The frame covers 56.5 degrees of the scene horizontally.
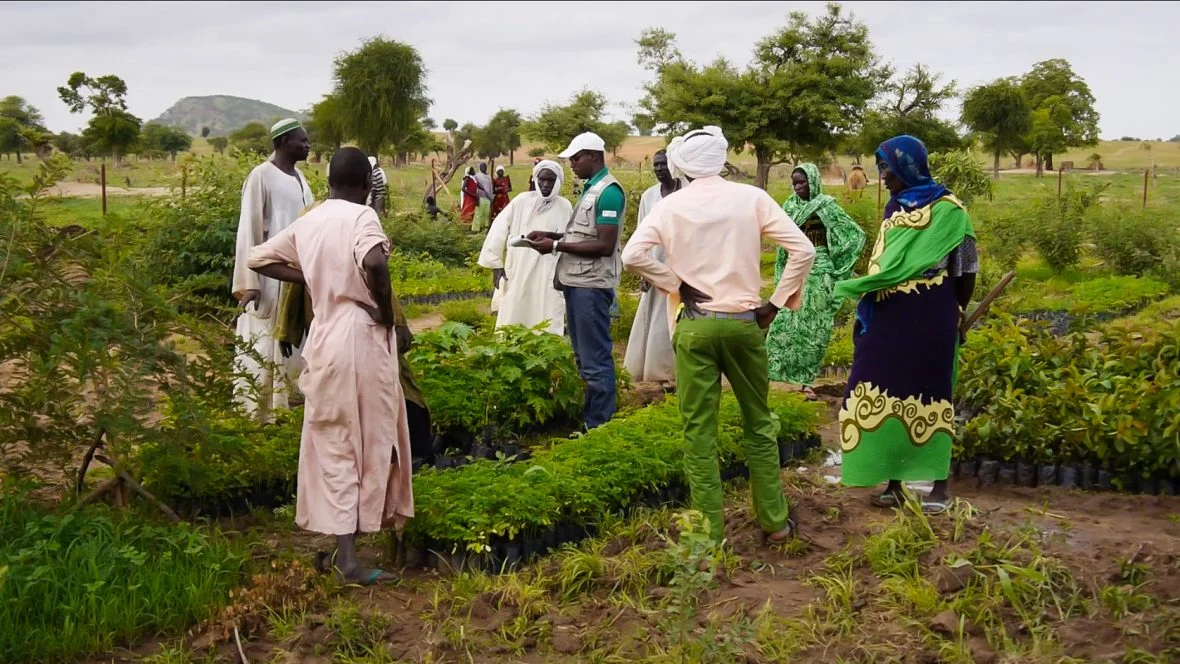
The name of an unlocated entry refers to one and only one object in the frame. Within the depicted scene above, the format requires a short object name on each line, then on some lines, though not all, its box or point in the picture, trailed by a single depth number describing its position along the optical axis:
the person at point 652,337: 8.83
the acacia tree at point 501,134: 62.53
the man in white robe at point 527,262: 8.70
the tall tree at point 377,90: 35.06
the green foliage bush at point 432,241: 17.75
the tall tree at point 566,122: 44.62
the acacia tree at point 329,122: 36.66
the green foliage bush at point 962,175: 11.88
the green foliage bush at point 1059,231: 15.85
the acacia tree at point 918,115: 34.09
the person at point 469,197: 23.30
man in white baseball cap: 6.84
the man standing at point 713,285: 4.70
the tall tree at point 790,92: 33.03
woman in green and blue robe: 5.32
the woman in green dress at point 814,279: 8.03
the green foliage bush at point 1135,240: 15.77
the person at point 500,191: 23.11
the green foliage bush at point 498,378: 6.83
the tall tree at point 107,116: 40.62
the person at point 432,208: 23.23
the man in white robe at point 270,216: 6.57
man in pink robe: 4.63
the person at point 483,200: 22.25
